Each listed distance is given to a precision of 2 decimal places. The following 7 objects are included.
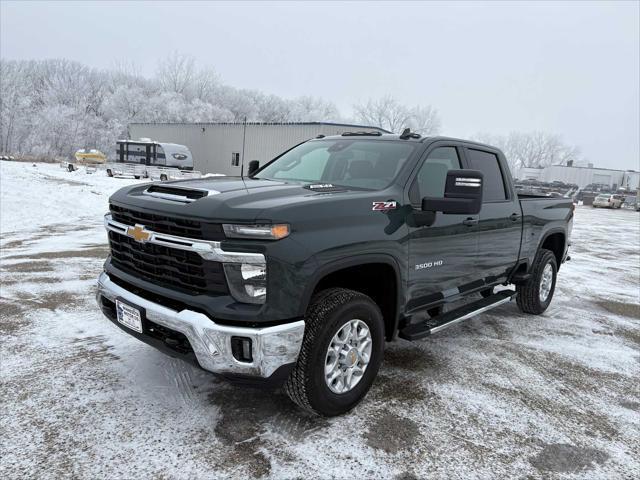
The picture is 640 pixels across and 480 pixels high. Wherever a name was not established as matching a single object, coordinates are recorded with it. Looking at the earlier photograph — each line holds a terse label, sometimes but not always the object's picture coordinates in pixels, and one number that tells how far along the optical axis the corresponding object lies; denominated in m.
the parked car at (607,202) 42.21
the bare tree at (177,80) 71.19
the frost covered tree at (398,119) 80.72
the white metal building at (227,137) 35.16
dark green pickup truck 2.64
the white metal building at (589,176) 84.47
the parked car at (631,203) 42.03
